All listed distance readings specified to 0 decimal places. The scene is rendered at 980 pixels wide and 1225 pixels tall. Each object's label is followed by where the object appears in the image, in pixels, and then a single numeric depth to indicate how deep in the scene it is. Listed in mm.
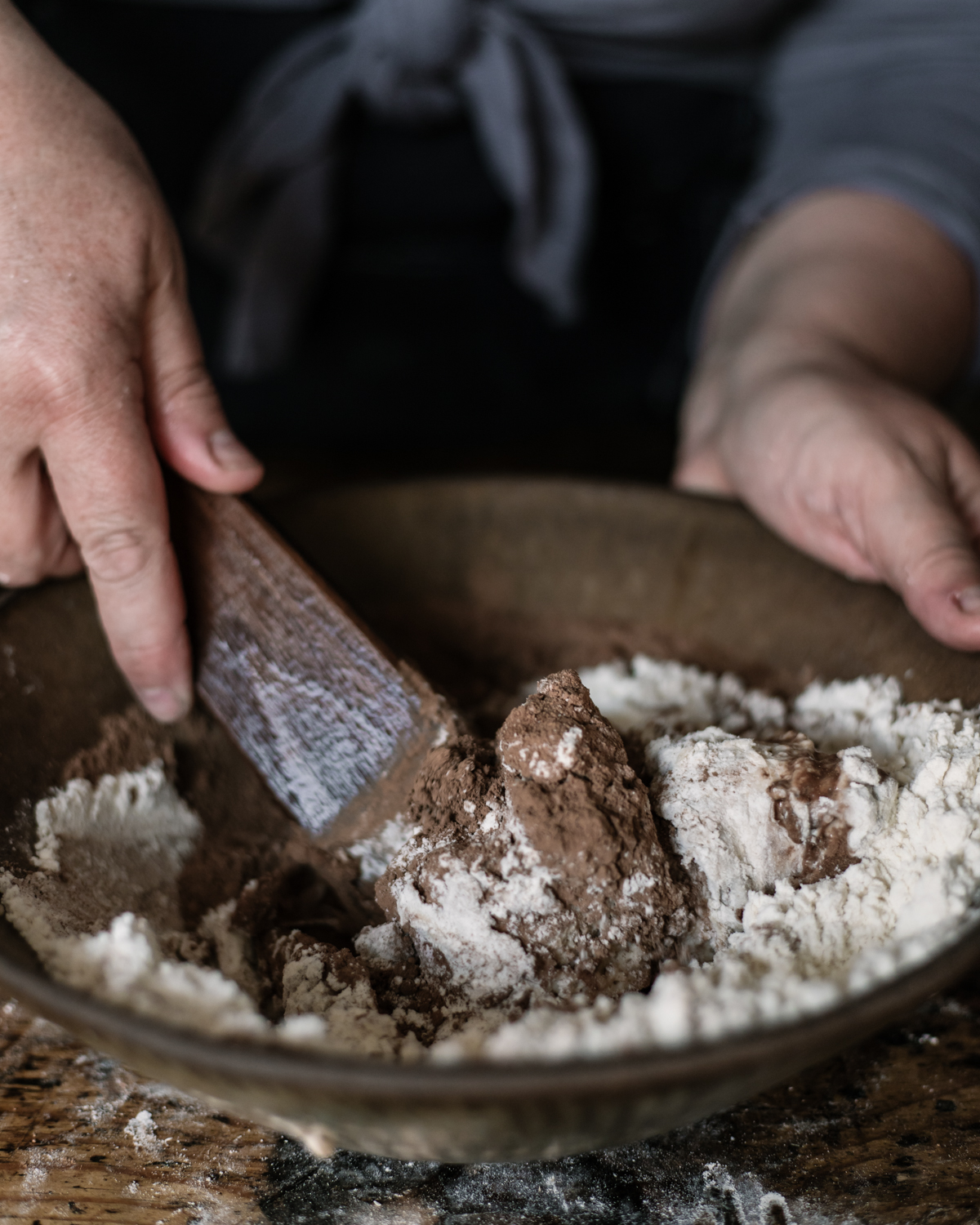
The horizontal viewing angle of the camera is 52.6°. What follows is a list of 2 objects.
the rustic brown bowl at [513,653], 340
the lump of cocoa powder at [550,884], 478
